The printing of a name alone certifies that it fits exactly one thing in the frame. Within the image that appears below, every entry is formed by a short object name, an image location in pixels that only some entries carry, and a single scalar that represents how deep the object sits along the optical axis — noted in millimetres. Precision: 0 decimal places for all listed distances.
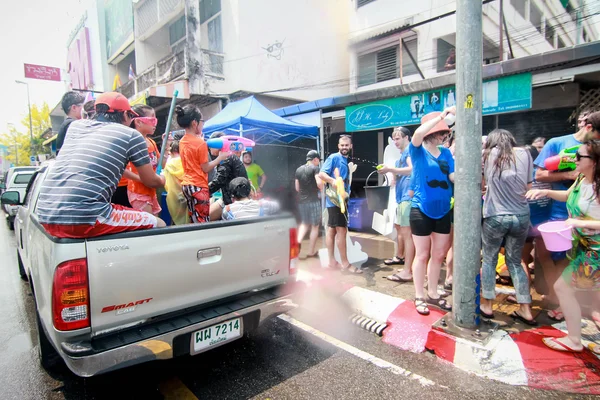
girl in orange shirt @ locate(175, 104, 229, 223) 3664
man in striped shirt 2145
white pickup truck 1989
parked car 10835
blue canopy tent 8495
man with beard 5008
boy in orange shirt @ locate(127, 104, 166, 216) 3270
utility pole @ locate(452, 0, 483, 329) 2941
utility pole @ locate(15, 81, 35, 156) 33091
